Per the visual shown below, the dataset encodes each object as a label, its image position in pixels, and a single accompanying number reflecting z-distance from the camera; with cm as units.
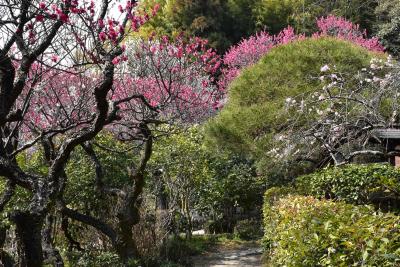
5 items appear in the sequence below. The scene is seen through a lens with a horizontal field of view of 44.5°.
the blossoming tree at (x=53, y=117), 435
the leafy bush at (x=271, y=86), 1106
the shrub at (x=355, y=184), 863
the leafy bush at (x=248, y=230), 1201
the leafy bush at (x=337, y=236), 278
